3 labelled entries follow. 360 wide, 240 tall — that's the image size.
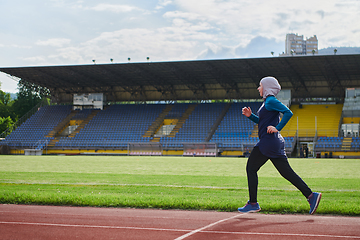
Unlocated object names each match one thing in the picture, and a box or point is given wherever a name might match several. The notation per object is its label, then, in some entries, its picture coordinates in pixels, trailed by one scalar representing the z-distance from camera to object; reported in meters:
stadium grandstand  41.06
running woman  5.82
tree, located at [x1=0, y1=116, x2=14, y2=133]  64.12
